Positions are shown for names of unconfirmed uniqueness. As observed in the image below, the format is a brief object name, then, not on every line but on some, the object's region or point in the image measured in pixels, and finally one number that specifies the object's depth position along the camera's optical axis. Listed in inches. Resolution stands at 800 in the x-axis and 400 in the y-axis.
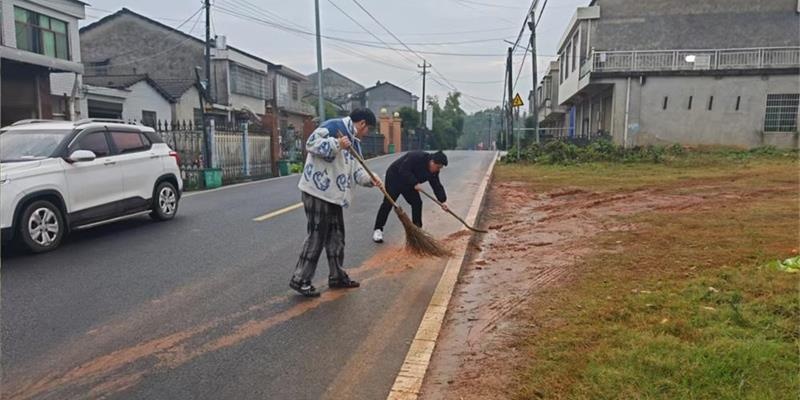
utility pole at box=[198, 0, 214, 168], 649.6
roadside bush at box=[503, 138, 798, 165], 898.7
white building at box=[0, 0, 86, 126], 741.9
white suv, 254.4
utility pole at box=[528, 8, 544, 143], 919.7
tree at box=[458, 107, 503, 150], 4398.1
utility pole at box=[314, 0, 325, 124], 951.6
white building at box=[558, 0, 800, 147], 1005.2
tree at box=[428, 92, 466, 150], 2572.1
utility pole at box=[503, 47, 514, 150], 1284.4
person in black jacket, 281.3
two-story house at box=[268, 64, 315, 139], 1556.3
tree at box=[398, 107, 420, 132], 2146.0
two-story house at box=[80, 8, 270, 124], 1304.1
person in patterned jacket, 190.5
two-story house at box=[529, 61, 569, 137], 1795.6
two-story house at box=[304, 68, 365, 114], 2630.7
